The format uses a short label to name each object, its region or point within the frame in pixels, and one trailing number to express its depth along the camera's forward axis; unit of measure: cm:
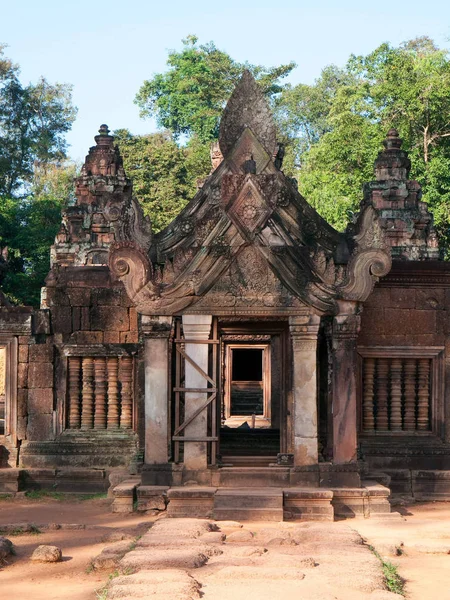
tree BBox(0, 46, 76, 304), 4888
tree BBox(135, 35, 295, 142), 5525
